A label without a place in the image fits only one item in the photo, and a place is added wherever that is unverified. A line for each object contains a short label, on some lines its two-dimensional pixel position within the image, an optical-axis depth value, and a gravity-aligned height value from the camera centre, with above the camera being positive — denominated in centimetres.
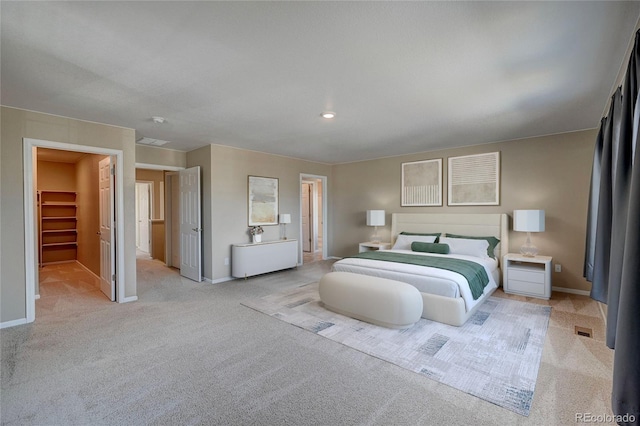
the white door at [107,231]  408 -34
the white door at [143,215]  834 -18
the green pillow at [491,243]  464 -56
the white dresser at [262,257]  518 -93
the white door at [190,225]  519 -31
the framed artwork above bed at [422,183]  561 +53
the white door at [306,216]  930 -23
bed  323 -78
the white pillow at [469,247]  458 -62
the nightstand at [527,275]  409 -98
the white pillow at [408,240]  525 -58
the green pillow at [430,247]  472 -65
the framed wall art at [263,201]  566 +17
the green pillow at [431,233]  529 -47
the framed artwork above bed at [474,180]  496 +53
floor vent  292 -128
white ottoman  302 -101
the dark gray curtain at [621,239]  113 -18
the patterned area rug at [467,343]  216 -131
